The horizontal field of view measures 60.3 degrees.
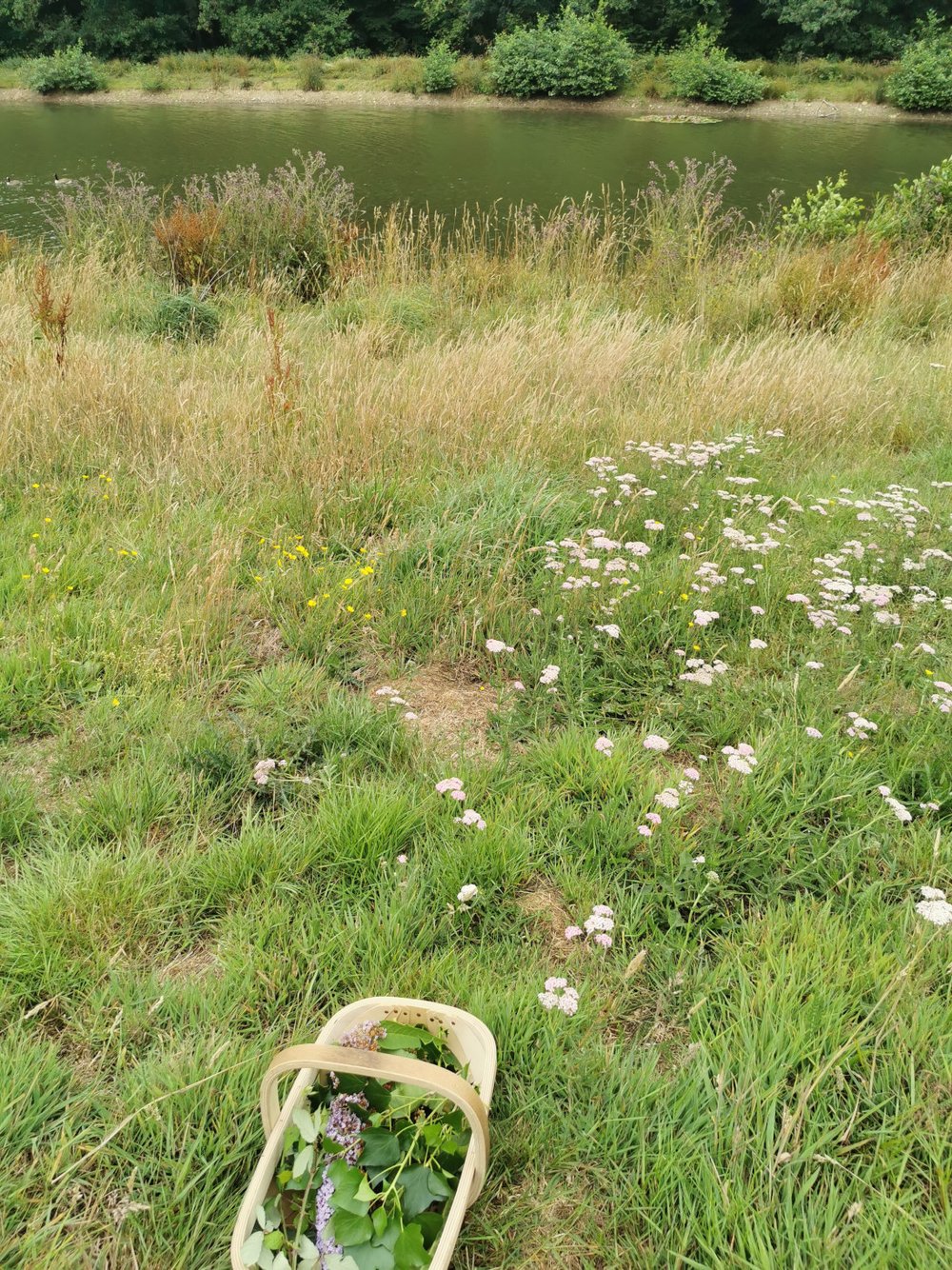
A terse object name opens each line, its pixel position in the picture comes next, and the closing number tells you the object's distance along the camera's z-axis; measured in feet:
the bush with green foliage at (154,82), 102.73
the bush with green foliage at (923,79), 87.40
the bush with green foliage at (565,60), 97.60
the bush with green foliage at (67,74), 101.30
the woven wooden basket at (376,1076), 3.85
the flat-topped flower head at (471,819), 6.04
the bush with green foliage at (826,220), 25.49
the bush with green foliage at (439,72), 100.89
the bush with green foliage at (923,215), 26.02
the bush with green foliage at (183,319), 19.45
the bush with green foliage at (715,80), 94.89
